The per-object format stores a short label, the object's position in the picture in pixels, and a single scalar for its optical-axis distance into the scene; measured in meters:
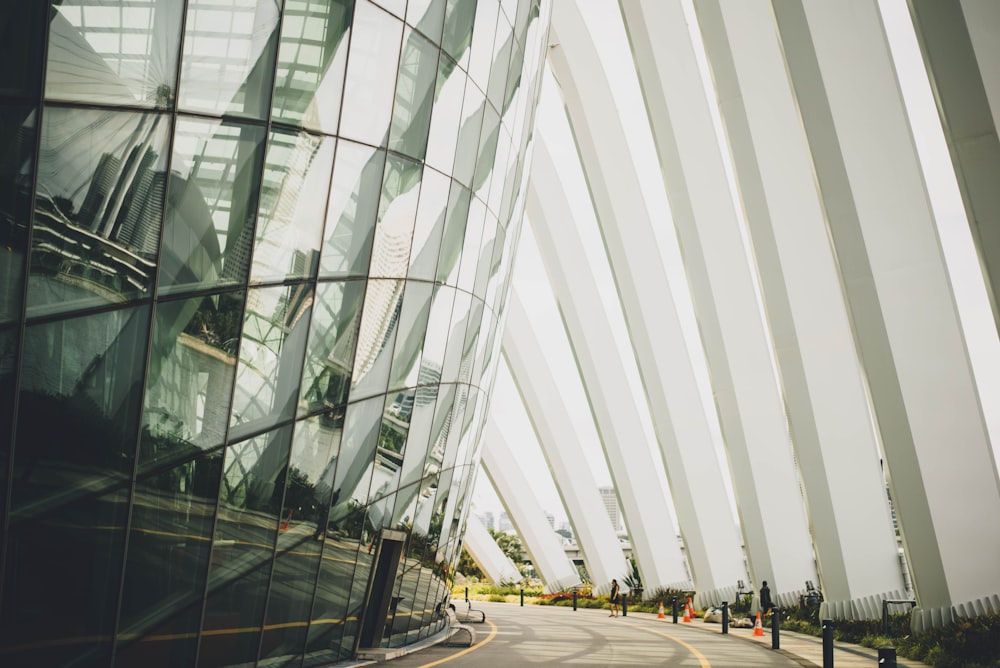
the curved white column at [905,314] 12.93
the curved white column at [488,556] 55.75
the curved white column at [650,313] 26.08
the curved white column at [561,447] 37.19
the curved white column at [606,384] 30.47
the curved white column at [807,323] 17.55
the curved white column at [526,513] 45.59
